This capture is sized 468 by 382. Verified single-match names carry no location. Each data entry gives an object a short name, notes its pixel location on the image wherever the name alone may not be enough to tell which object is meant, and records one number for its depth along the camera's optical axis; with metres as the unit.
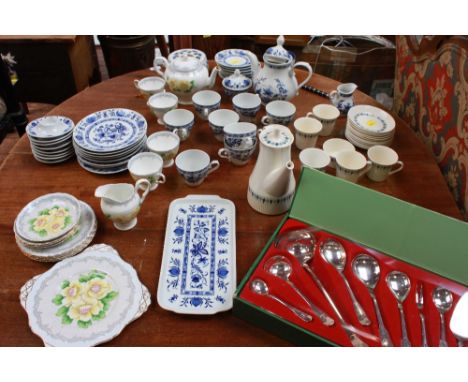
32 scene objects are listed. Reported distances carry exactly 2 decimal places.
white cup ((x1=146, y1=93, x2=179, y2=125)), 1.18
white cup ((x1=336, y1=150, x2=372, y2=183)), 0.99
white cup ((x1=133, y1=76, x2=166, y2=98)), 1.27
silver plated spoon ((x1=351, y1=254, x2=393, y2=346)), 0.77
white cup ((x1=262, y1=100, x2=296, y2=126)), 1.17
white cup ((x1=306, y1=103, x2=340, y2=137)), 1.16
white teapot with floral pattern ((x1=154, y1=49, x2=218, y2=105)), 1.26
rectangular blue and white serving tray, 0.76
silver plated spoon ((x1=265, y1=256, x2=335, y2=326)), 0.72
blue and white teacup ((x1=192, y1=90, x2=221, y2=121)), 1.20
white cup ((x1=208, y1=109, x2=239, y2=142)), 1.13
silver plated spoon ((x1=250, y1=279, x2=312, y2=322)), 0.70
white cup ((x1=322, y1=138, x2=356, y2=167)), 1.11
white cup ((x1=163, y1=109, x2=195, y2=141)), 1.13
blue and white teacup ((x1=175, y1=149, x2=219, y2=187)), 0.98
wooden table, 0.71
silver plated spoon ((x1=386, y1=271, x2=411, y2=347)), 0.74
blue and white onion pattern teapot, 1.20
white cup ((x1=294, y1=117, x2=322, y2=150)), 1.09
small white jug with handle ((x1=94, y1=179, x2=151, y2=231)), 0.85
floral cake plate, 0.71
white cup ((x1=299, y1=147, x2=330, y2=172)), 1.03
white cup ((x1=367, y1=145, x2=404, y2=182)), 1.01
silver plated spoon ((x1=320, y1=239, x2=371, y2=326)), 0.78
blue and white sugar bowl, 1.27
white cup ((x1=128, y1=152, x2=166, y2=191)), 0.97
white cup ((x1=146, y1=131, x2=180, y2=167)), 1.04
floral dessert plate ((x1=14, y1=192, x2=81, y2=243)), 0.83
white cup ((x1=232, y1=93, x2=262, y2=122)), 1.18
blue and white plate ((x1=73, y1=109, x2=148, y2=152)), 1.05
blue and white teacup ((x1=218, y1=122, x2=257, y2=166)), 1.03
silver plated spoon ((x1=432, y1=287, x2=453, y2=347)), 0.72
